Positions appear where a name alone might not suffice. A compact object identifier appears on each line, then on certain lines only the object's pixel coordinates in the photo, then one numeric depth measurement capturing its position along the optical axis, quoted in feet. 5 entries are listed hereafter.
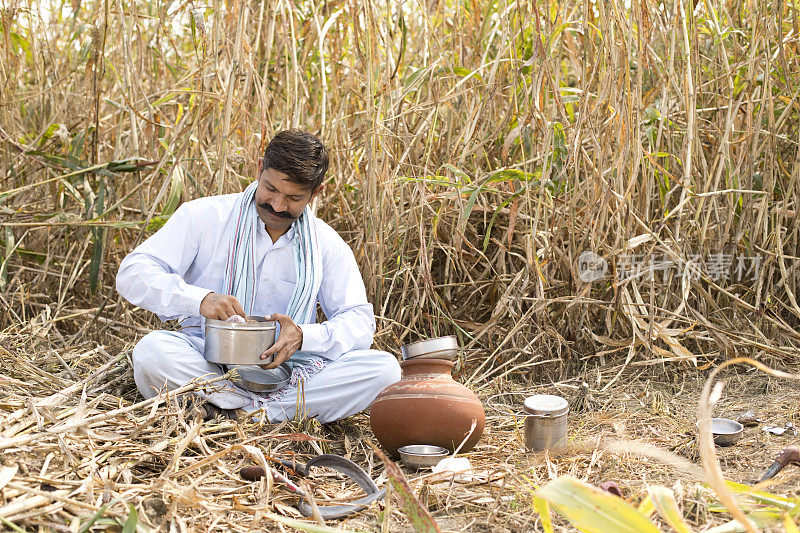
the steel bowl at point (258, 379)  9.34
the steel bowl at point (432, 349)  8.63
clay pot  8.38
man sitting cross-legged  9.25
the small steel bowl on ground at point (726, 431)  8.64
